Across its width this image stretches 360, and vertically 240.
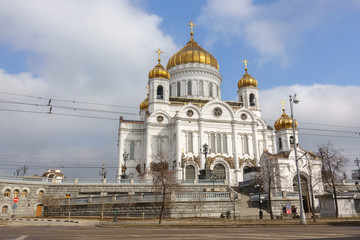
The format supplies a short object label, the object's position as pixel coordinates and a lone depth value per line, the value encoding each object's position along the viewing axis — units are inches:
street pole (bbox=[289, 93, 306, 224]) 767.7
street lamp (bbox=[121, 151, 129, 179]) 1659.7
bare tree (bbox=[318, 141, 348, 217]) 1279.5
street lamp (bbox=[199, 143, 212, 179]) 1584.3
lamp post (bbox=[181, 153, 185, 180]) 1720.1
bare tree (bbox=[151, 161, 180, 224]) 984.3
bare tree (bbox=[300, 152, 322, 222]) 1357.8
